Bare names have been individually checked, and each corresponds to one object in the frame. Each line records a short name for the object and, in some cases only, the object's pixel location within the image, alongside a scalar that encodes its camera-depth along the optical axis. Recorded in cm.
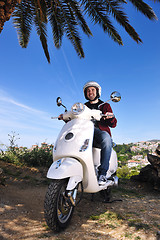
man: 270
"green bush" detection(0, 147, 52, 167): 638
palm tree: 580
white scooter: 203
